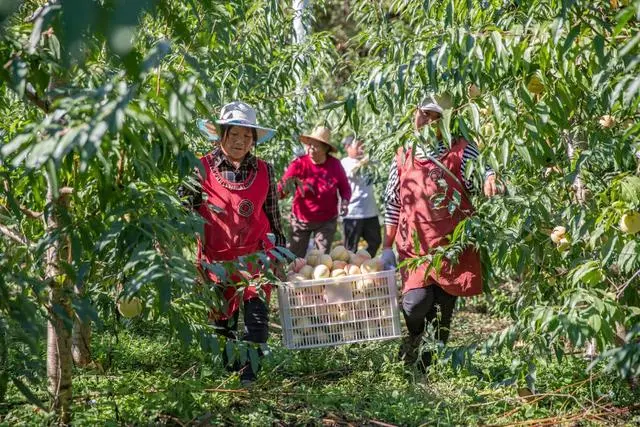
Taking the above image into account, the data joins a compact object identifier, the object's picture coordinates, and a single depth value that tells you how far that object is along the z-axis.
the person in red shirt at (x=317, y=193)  7.69
